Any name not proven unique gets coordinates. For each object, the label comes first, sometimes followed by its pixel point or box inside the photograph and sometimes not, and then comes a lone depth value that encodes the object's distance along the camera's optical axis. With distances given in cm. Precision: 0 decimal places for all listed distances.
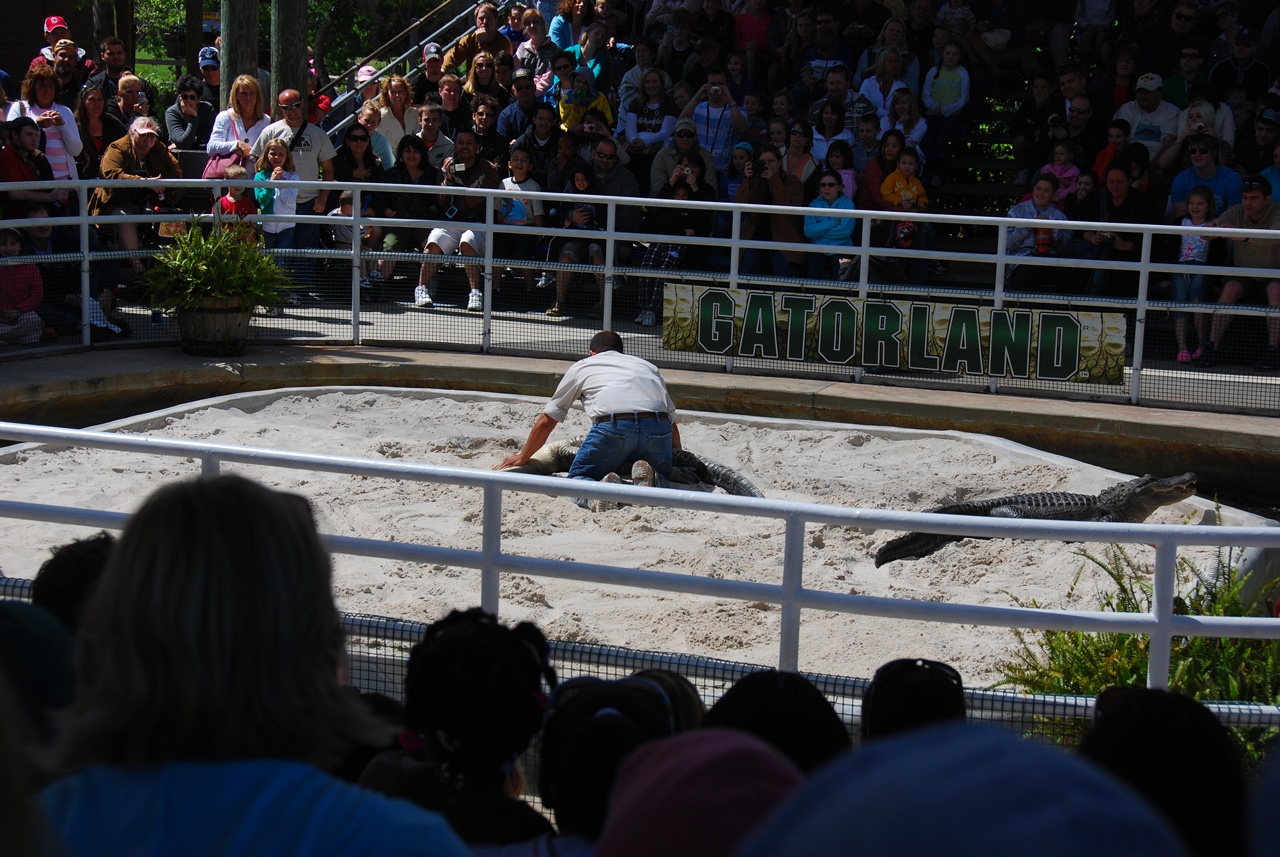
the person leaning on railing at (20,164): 884
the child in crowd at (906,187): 1023
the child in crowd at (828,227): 941
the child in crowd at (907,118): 1112
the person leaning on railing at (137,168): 955
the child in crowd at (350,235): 1000
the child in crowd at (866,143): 1071
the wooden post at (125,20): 1889
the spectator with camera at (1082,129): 1058
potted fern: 905
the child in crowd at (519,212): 1012
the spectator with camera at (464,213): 990
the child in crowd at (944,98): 1157
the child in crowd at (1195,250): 895
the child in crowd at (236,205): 957
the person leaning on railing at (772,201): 961
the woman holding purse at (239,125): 1058
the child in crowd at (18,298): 841
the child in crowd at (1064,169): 1009
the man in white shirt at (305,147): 1036
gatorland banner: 868
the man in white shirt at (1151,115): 1060
